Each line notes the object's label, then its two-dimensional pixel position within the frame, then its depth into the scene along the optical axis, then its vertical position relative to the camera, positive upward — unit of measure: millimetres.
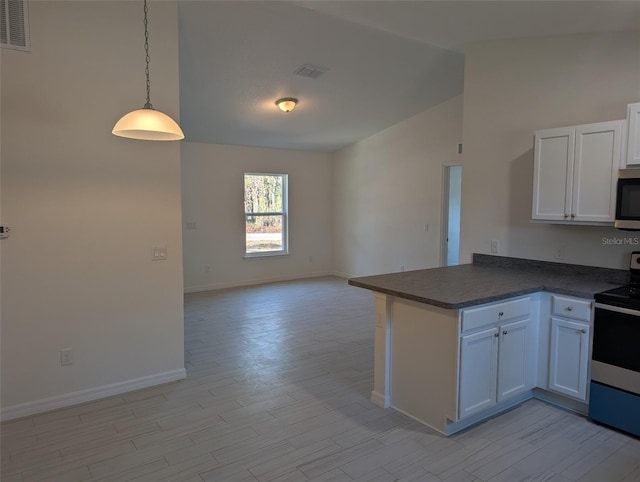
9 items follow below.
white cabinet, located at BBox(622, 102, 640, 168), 2721 +532
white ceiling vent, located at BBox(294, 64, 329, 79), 4527 +1626
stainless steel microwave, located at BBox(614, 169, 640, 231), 2740 +99
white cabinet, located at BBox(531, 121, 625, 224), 2885 +315
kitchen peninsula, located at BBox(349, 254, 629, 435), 2584 -883
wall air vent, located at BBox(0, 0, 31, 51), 2699 +1269
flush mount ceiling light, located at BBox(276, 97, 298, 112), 5234 +1423
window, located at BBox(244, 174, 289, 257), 7566 -16
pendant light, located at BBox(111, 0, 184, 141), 2387 +536
